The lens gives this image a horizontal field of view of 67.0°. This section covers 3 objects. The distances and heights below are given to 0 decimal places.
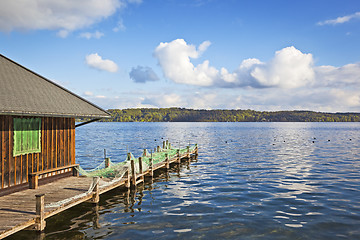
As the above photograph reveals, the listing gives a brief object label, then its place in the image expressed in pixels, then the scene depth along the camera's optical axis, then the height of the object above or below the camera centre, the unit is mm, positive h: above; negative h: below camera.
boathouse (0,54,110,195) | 13188 -251
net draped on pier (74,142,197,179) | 19808 -3749
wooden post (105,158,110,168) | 23875 -3629
